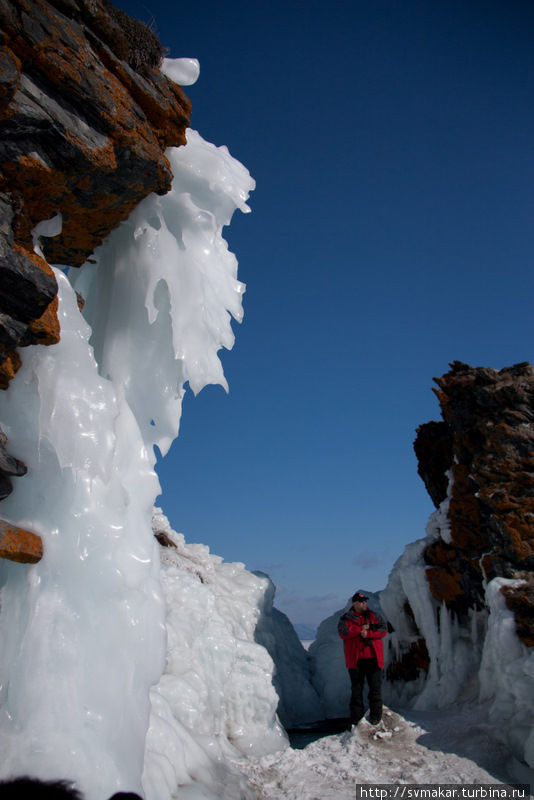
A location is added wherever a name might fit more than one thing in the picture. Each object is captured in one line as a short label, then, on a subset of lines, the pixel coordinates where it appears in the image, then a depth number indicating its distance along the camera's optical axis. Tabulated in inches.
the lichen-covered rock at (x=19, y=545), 150.2
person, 302.0
